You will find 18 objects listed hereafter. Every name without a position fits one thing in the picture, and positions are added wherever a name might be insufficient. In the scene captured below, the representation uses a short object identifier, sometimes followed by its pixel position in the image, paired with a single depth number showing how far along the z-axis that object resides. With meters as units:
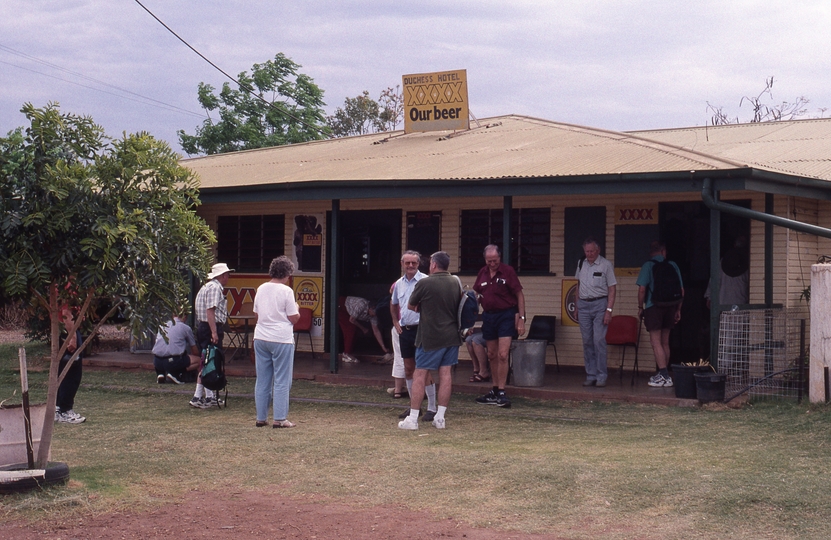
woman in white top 8.95
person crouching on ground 11.95
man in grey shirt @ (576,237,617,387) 11.23
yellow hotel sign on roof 16.03
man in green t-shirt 9.08
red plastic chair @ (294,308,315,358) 14.95
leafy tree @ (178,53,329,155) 34.72
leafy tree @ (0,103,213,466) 6.31
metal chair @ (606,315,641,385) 12.21
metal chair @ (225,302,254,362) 15.28
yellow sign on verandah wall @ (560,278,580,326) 13.19
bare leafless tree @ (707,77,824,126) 31.36
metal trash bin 11.10
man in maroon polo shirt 10.26
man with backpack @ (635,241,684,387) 11.09
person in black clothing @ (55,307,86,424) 9.45
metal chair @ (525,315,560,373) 13.12
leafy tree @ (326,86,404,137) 41.91
